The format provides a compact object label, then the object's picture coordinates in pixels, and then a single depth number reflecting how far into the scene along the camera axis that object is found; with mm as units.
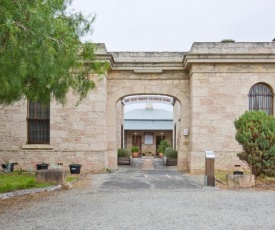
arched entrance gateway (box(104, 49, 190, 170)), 10054
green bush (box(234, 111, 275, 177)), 6570
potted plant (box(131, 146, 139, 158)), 20486
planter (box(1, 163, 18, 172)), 8749
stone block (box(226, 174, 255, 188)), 6425
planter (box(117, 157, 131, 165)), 13117
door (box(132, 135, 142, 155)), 24366
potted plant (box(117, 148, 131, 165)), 13139
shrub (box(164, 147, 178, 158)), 13166
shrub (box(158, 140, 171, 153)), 19108
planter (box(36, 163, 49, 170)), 8754
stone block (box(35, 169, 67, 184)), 6573
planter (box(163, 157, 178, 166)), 12972
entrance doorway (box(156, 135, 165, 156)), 24322
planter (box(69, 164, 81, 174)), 8798
